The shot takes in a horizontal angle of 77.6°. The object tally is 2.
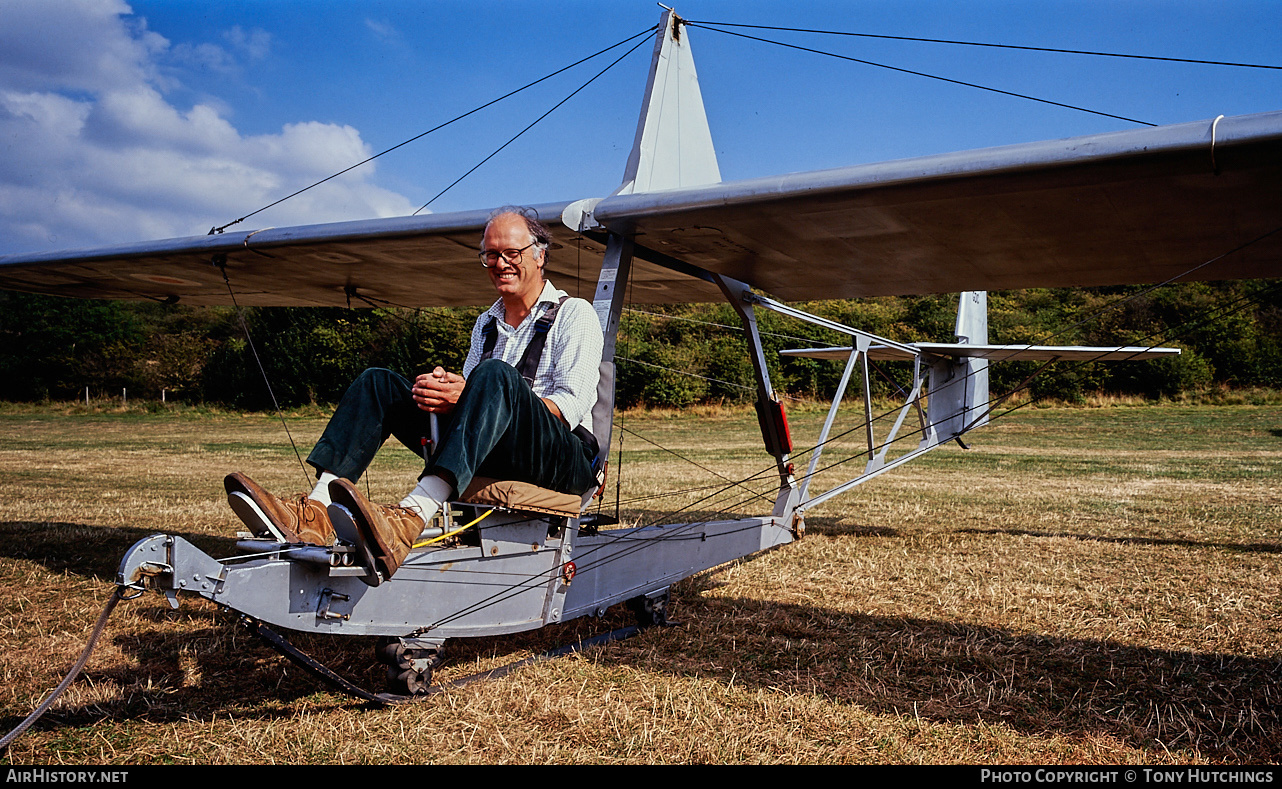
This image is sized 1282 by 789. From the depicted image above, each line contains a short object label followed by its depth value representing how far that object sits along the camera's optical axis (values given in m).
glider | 2.93
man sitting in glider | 2.83
